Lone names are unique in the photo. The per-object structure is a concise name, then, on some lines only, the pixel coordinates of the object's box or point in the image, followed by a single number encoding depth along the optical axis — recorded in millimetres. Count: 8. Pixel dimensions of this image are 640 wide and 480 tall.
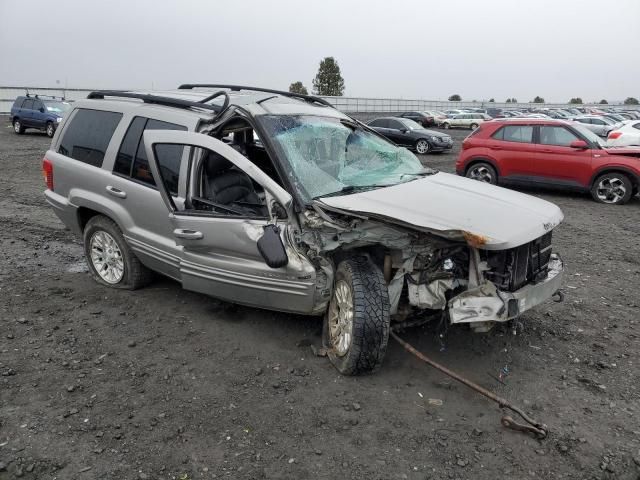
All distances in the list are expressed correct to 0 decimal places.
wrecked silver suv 3502
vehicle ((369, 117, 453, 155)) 19328
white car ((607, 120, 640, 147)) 13711
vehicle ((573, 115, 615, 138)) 22859
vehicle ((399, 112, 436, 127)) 34094
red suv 10062
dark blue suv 21594
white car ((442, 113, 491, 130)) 35159
